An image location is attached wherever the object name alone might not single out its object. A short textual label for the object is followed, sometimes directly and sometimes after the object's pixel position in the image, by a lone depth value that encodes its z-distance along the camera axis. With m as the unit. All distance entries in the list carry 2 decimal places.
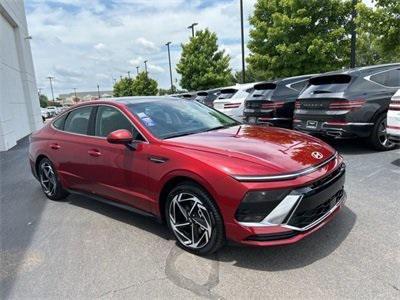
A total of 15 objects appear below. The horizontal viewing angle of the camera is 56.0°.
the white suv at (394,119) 5.75
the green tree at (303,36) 16.59
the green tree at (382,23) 10.93
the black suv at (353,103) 6.84
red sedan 3.13
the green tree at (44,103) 102.09
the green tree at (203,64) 27.72
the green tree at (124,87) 67.81
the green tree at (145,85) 57.09
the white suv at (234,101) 11.73
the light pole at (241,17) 21.99
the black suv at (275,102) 9.07
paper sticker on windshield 4.22
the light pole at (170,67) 43.29
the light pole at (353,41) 14.31
